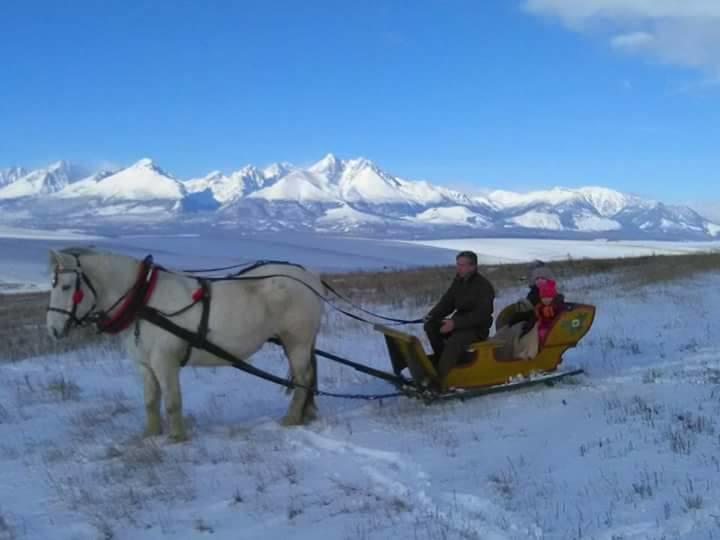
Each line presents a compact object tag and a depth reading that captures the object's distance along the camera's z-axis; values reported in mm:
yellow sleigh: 7402
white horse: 6379
